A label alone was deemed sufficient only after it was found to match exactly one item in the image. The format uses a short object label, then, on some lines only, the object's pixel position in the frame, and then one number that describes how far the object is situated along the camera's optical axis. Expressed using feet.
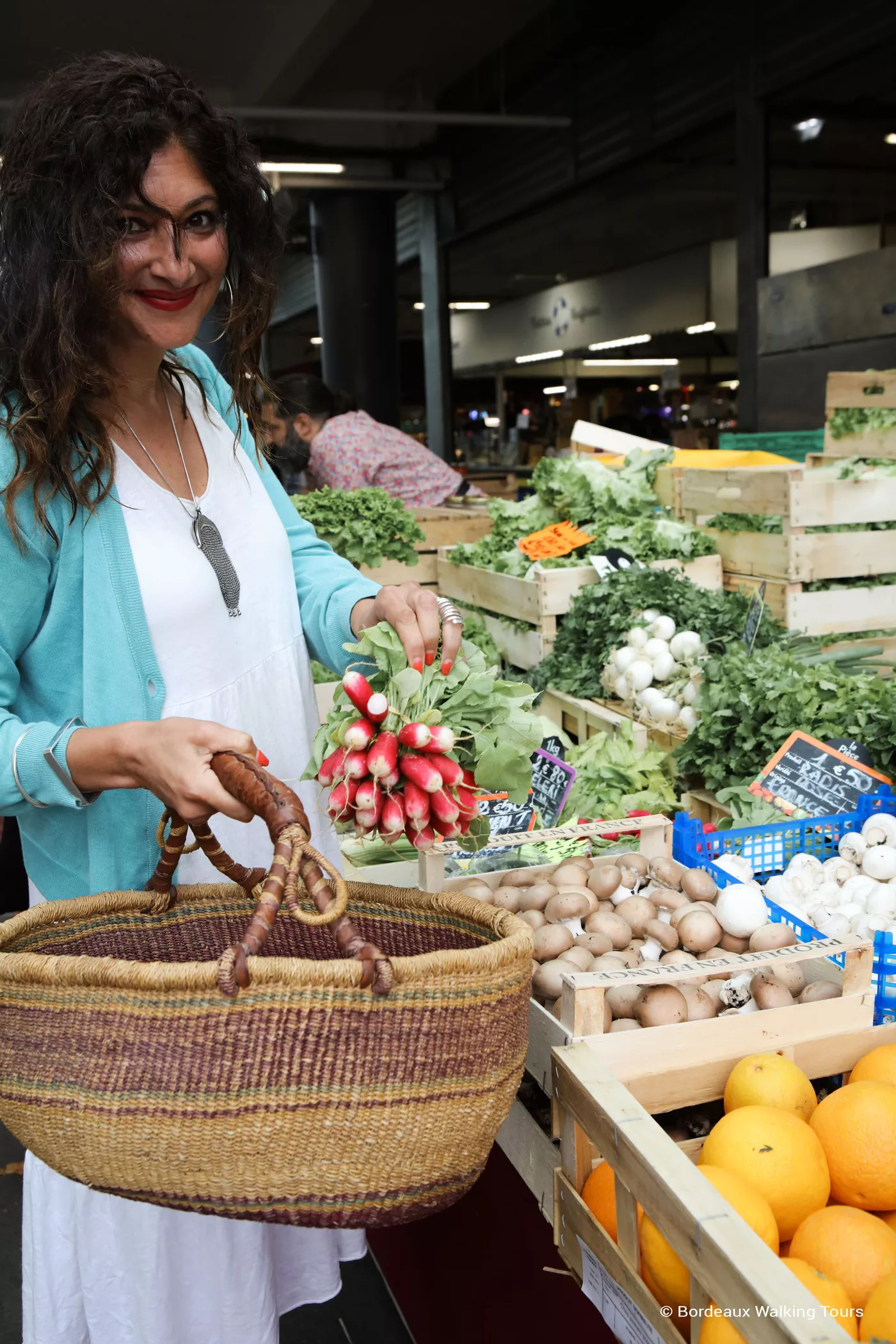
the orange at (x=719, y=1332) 3.43
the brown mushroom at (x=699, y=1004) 5.38
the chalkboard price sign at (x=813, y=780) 7.98
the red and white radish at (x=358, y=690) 4.72
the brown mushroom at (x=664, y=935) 6.08
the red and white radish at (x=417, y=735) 4.58
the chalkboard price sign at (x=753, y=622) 10.91
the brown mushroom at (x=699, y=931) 6.03
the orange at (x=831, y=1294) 3.63
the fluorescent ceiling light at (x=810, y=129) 22.27
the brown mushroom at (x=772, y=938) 5.88
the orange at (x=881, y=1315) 3.42
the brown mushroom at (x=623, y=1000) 5.54
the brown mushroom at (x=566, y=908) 6.23
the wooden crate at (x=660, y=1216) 3.17
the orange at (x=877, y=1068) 4.77
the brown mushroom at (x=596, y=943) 5.96
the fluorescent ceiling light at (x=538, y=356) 45.50
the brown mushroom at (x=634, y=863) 6.85
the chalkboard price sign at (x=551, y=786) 8.17
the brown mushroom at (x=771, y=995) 5.32
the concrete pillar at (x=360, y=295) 37.35
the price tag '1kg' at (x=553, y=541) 13.71
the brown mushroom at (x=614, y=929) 6.07
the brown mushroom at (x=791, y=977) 5.60
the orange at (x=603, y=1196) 4.46
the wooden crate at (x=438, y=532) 16.70
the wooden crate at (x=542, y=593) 12.87
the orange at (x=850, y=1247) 3.81
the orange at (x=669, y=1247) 3.84
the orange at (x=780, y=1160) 4.19
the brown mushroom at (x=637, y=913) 6.25
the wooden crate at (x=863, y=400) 13.55
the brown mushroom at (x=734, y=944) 6.14
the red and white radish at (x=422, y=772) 4.57
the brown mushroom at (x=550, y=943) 5.82
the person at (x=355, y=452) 18.10
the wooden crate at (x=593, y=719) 10.50
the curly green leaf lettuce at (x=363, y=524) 15.08
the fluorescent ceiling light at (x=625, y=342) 38.88
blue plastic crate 7.26
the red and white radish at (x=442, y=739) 4.63
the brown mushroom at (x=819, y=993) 5.34
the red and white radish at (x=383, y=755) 4.57
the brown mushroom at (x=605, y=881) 6.55
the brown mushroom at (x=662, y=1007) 5.24
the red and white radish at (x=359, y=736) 4.64
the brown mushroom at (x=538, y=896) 6.44
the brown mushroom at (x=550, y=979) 5.53
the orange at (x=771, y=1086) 4.64
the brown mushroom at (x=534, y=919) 6.19
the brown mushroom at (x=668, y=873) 6.70
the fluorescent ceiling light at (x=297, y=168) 31.65
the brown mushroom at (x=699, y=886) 6.52
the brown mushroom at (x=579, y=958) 5.68
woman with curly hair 4.42
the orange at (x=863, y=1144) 4.26
